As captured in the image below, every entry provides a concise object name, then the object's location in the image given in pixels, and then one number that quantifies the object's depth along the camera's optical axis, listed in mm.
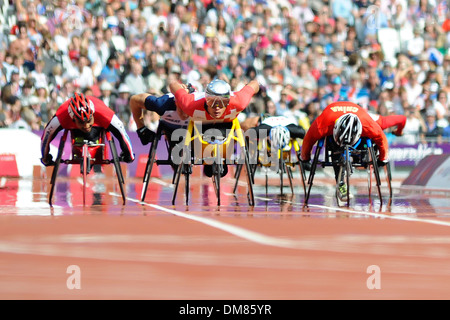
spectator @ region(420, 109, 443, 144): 25516
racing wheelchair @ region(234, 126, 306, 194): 17656
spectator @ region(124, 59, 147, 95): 24688
